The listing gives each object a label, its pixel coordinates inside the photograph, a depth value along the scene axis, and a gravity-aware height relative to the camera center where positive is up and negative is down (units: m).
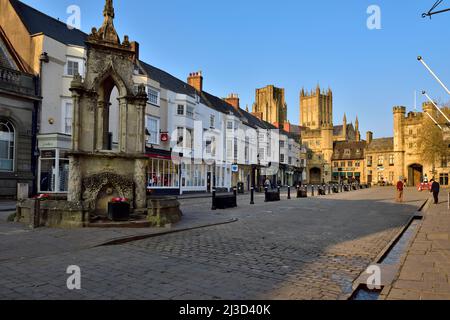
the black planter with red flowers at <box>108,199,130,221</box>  10.30 -1.09
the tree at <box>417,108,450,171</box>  39.44 +4.08
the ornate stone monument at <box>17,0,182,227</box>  10.20 +0.65
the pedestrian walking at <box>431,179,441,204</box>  22.77 -0.95
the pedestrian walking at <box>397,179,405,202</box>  24.53 -0.89
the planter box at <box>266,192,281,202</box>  24.12 -1.54
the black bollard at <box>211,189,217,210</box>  17.95 -1.60
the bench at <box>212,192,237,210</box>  18.11 -1.46
